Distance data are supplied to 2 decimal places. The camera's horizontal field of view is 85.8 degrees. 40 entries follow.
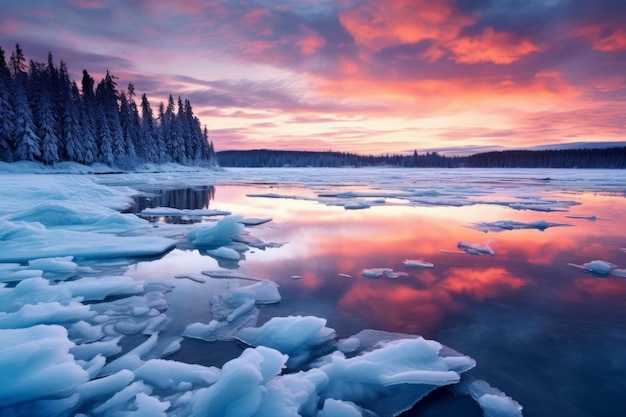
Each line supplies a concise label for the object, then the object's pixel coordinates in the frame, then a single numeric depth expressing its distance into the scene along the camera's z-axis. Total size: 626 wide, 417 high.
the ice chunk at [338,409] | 2.54
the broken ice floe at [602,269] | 5.86
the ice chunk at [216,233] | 7.77
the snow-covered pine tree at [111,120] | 43.77
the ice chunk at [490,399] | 2.63
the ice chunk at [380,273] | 5.71
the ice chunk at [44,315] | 3.68
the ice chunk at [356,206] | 14.16
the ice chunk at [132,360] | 3.09
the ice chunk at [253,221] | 10.70
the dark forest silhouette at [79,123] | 33.47
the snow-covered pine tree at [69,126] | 37.94
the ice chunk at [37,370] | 2.56
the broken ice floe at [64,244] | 6.42
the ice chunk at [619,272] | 5.78
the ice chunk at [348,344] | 3.46
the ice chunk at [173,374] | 2.88
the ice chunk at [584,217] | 11.60
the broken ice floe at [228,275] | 5.68
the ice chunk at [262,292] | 4.74
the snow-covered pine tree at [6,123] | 32.00
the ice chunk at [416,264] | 6.29
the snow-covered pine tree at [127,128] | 47.03
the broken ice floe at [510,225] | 9.93
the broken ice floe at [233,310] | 3.78
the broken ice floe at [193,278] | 5.47
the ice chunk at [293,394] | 2.47
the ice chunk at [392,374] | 2.79
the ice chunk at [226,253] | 6.90
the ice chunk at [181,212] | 11.88
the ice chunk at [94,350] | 3.29
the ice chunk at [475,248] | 7.24
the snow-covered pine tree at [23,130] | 33.03
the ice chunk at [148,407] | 2.45
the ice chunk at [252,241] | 7.82
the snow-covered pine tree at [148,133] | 51.25
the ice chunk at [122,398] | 2.57
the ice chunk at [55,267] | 5.60
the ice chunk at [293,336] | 3.47
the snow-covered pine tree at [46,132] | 34.88
